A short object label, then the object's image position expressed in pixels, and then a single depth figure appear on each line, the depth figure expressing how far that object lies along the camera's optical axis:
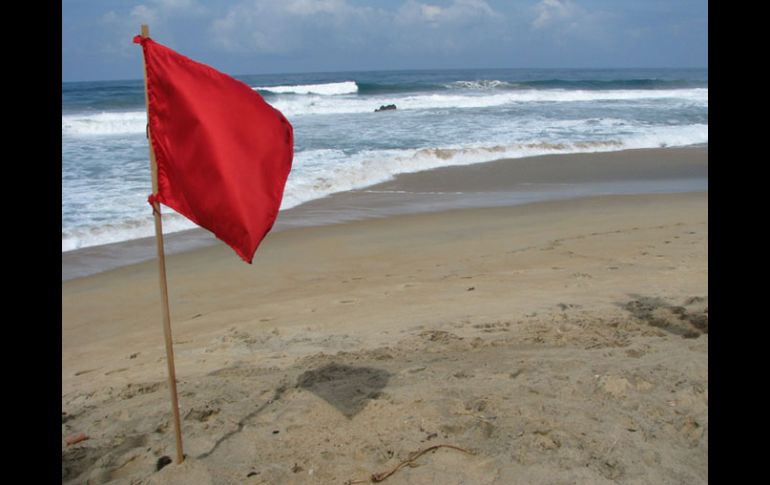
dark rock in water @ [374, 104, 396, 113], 32.16
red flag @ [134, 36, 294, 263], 3.31
